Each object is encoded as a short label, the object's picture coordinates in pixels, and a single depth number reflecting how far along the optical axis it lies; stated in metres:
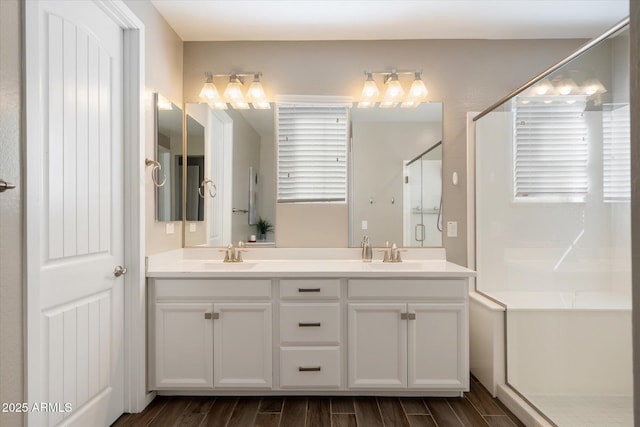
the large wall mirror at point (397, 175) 2.82
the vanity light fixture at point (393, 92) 2.79
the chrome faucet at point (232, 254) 2.78
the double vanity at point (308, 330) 2.26
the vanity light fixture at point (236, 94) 2.82
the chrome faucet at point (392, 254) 2.77
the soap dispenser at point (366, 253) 2.77
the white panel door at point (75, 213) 1.44
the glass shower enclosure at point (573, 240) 1.72
